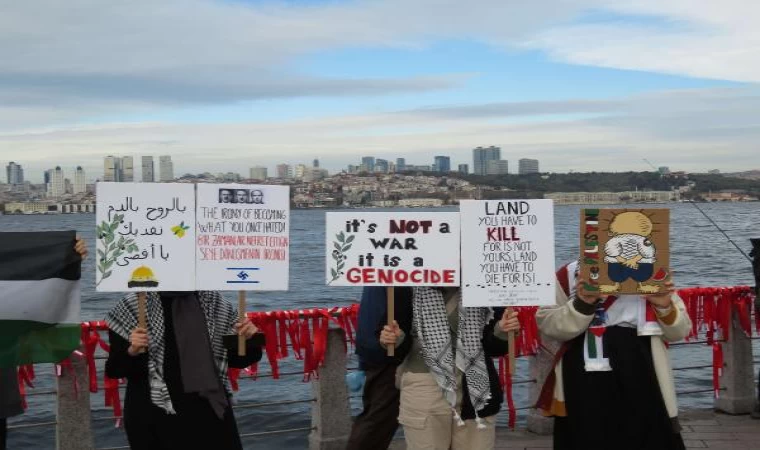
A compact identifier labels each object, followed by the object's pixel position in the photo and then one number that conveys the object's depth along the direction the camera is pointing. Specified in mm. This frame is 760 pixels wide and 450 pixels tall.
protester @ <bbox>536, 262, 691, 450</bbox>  5582
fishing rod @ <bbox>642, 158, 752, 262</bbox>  7235
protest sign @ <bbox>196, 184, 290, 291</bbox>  5605
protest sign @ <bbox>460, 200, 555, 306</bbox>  5664
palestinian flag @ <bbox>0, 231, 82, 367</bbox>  5684
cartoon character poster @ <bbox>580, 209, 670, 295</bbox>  5477
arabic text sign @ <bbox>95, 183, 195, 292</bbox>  5395
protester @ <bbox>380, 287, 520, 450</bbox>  5602
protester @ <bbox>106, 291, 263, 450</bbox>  5297
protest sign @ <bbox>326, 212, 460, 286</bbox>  5746
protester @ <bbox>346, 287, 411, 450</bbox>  6770
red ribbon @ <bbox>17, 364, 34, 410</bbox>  7543
